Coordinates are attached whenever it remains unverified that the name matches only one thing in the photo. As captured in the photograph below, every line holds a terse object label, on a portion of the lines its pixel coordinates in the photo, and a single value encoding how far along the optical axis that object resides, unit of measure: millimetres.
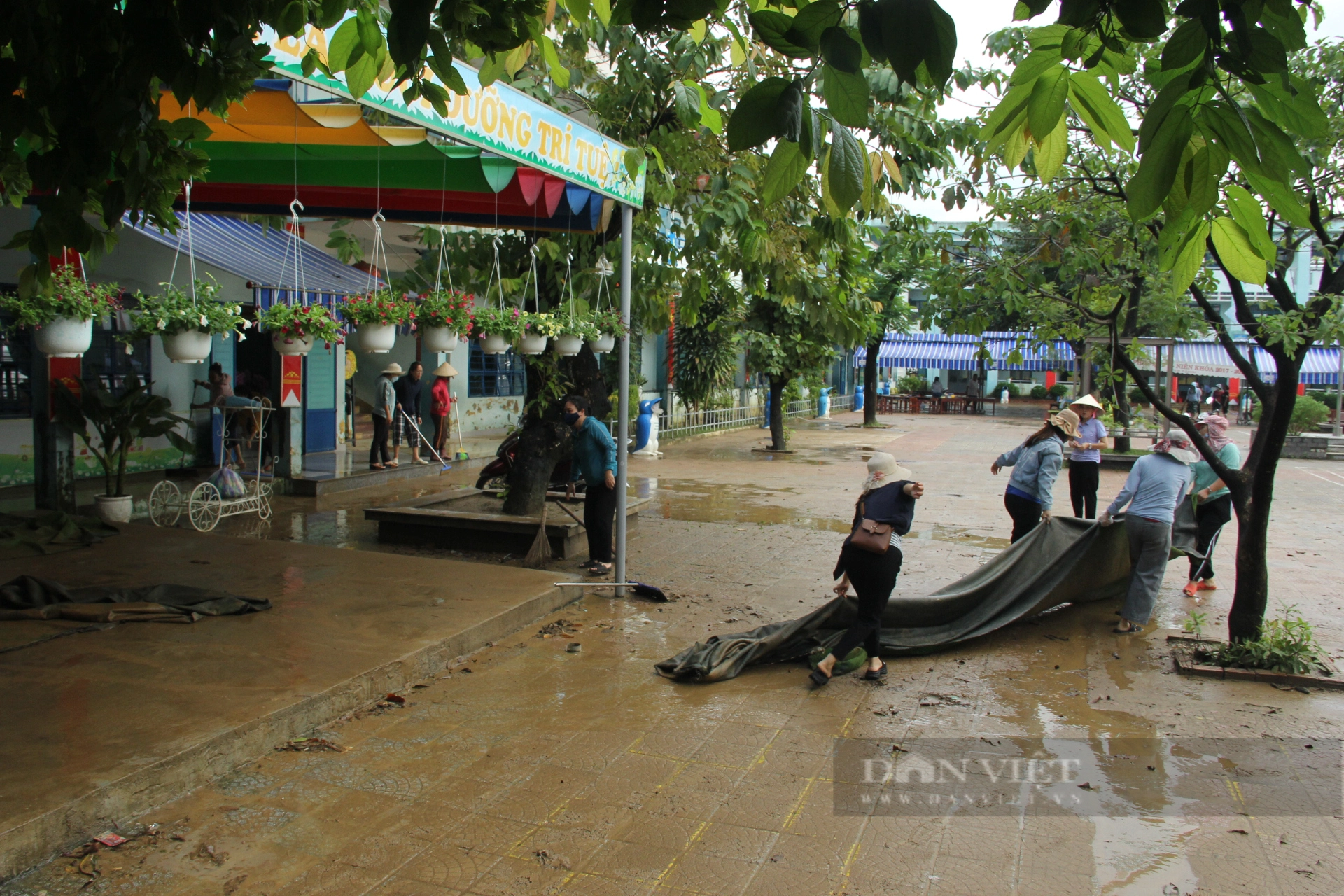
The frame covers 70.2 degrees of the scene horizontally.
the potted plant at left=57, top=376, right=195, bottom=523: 9438
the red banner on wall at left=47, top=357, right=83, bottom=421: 9453
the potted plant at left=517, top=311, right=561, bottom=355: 7891
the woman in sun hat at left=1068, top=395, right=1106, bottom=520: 9961
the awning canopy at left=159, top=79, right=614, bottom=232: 6992
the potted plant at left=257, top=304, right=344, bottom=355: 6957
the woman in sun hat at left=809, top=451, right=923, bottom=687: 5844
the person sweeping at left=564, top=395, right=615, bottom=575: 8227
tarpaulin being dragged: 6098
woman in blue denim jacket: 8062
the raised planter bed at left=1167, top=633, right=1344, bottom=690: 5945
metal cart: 9594
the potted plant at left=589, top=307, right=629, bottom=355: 7960
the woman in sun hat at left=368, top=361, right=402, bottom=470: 14062
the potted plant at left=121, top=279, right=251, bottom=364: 6277
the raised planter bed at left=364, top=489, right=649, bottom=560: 9148
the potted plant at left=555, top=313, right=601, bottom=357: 8109
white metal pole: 7520
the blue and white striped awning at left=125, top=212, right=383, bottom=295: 10375
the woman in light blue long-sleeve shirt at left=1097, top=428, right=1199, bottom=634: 6898
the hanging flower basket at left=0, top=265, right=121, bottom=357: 6078
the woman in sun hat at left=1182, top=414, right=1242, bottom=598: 8180
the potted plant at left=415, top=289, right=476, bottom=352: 7391
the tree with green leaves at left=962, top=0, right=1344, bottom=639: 2109
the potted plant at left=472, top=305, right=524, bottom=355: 7598
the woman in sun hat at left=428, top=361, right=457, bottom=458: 15234
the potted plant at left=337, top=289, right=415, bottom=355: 7121
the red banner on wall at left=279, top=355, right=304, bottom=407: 13070
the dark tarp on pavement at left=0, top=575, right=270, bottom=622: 5969
